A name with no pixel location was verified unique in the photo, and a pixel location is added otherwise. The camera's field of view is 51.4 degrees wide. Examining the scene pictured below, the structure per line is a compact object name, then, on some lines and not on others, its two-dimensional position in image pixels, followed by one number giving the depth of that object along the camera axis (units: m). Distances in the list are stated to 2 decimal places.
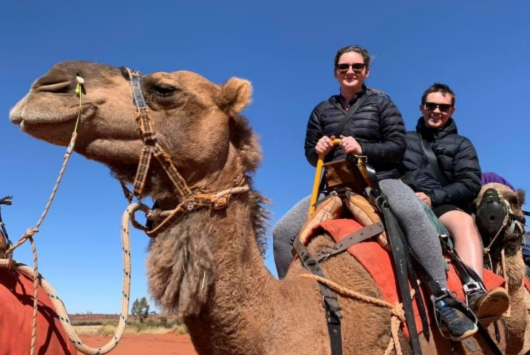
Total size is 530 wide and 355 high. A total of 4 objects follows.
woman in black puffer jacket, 4.00
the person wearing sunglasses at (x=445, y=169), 4.80
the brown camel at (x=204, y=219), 3.19
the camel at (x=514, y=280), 5.45
